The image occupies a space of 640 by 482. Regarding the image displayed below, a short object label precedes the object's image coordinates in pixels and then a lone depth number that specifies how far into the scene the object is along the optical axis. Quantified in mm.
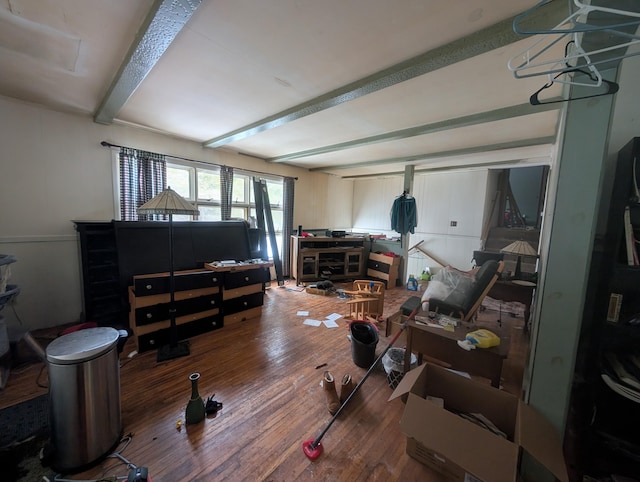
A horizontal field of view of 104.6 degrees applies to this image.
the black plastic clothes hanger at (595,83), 973
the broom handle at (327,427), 1482
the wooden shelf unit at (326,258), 4922
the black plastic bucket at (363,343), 2250
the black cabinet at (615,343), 1207
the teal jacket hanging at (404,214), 4895
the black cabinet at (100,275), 2641
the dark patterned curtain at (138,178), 3109
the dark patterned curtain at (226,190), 4109
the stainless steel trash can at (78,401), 1316
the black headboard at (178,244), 2803
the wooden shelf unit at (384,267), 4977
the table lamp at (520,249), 2975
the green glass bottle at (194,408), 1643
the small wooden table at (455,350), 1602
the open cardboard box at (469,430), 1072
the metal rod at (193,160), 2977
